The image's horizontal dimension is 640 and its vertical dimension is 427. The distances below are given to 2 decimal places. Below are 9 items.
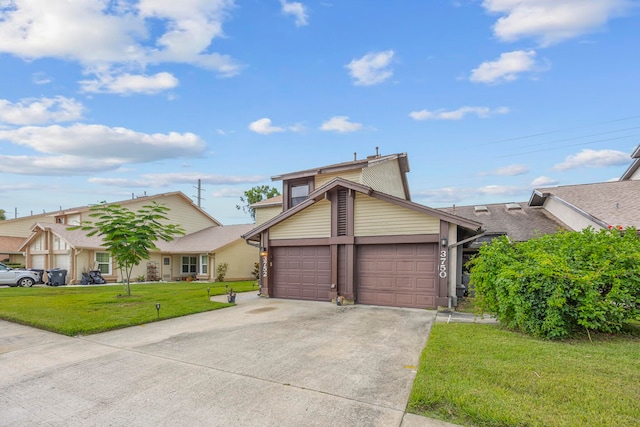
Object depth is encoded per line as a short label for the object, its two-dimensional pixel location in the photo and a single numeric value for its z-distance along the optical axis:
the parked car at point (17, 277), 19.03
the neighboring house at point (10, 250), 29.39
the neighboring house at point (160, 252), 22.02
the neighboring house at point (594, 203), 13.18
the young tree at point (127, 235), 12.23
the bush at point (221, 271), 22.81
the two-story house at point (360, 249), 10.76
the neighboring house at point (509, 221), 16.17
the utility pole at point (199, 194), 38.16
